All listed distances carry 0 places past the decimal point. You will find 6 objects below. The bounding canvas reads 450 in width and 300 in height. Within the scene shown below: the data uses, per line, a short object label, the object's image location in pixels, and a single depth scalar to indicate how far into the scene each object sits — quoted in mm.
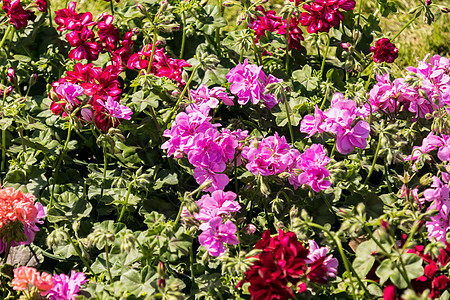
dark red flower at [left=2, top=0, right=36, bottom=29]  5918
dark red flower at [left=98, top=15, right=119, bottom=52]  5707
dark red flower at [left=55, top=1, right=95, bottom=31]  5680
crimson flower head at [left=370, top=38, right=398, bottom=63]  5520
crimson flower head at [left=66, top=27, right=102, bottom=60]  5562
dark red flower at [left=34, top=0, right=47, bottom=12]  6123
